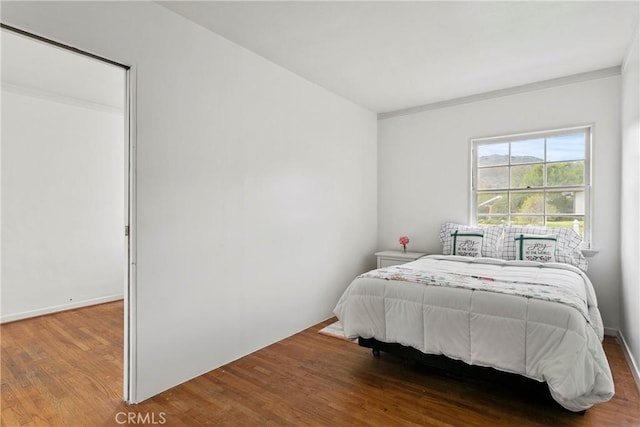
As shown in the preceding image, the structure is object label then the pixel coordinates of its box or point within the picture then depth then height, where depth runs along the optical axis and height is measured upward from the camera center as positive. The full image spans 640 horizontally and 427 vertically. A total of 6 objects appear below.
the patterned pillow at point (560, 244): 3.25 -0.31
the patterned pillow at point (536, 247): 3.29 -0.34
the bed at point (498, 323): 1.83 -0.71
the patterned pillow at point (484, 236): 3.67 -0.27
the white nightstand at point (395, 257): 4.15 -0.56
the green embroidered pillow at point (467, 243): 3.72 -0.35
